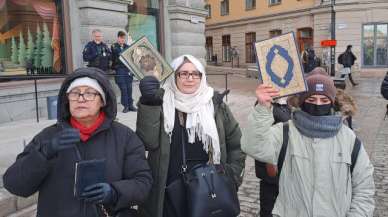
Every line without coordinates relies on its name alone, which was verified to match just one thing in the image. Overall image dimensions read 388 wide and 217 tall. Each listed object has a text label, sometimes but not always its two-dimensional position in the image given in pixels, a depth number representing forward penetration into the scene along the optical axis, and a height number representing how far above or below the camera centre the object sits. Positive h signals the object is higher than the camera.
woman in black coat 2.04 -0.49
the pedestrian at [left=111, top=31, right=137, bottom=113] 9.41 -0.18
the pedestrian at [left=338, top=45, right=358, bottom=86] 20.25 +0.13
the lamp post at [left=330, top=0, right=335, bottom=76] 23.19 +0.74
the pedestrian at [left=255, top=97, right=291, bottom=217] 2.96 -0.86
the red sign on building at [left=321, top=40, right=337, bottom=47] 22.18 +1.16
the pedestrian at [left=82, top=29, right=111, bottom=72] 9.06 +0.38
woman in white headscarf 2.65 -0.40
